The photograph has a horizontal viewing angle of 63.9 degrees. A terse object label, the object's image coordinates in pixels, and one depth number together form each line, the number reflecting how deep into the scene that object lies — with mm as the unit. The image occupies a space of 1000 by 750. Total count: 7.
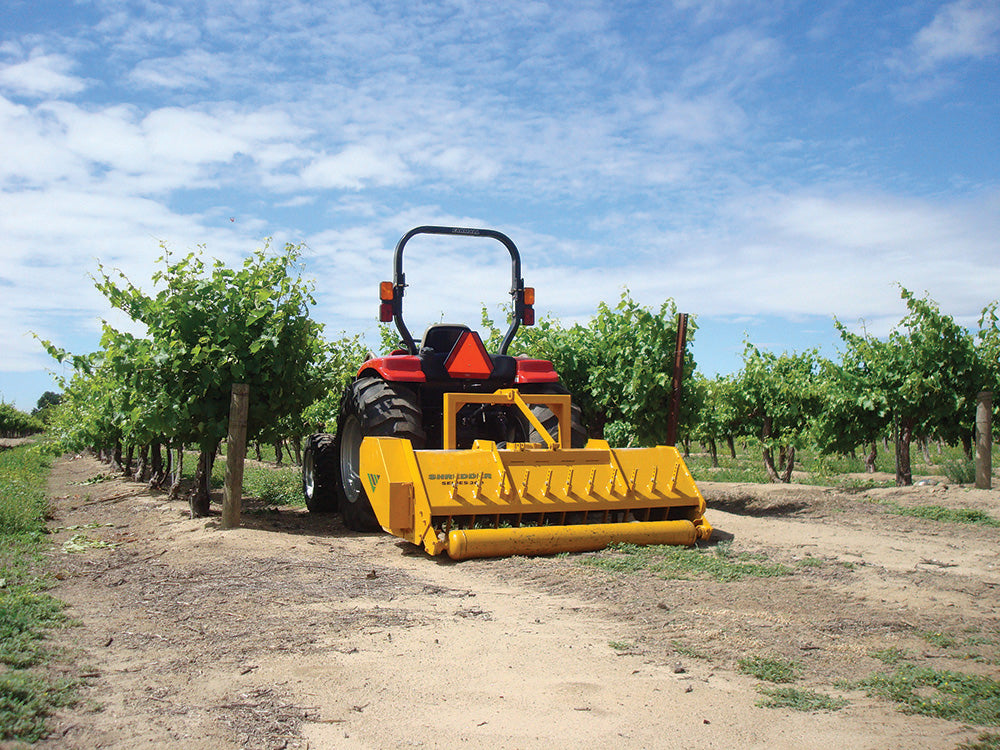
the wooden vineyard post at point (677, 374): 9352
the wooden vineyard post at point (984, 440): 11242
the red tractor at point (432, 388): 6934
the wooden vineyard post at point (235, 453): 7926
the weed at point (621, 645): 3826
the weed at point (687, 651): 3707
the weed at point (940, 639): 3850
